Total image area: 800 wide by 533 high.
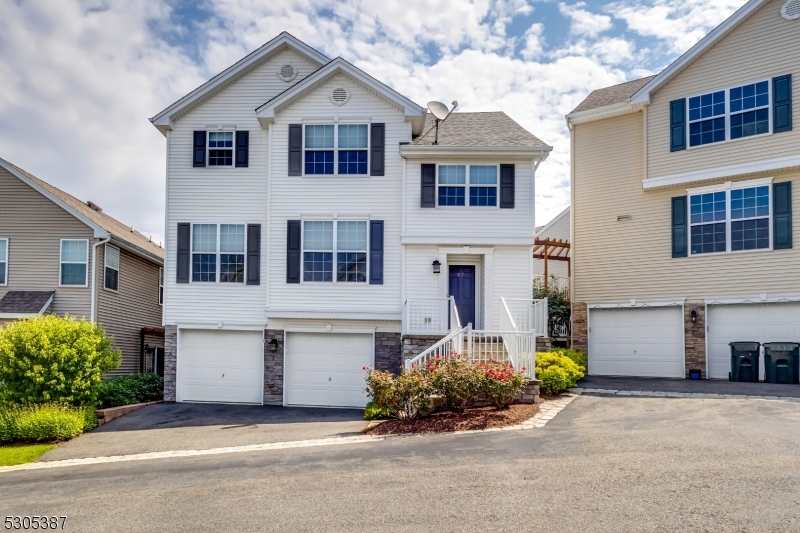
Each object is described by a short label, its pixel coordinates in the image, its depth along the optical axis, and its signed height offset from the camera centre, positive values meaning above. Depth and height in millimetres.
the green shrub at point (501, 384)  11852 -1829
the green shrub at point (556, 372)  13820 -1894
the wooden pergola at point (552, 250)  22188 +1597
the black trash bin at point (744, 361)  15961 -1874
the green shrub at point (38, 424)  13102 -2932
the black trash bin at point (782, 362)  15336 -1818
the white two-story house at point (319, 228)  16703 +1658
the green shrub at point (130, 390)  15680 -2754
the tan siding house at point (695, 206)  16031 +2351
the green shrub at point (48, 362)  14289 -1768
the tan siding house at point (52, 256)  18297 +934
